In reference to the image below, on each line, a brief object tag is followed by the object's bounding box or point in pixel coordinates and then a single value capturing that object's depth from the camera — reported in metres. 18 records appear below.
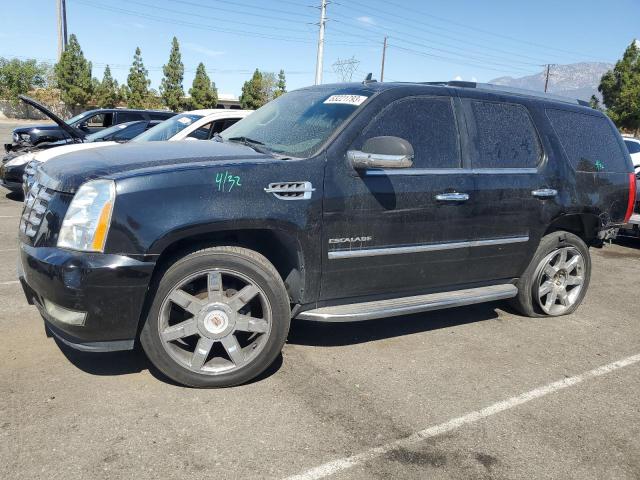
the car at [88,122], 12.49
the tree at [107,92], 56.22
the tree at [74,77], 52.41
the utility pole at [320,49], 28.97
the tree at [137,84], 59.56
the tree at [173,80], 61.41
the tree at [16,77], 58.21
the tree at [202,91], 62.19
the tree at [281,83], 69.68
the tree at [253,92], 64.12
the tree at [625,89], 35.78
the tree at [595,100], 36.64
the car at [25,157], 9.04
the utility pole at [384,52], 68.40
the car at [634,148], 13.34
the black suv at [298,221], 3.07
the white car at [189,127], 7.25
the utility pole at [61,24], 35.06
